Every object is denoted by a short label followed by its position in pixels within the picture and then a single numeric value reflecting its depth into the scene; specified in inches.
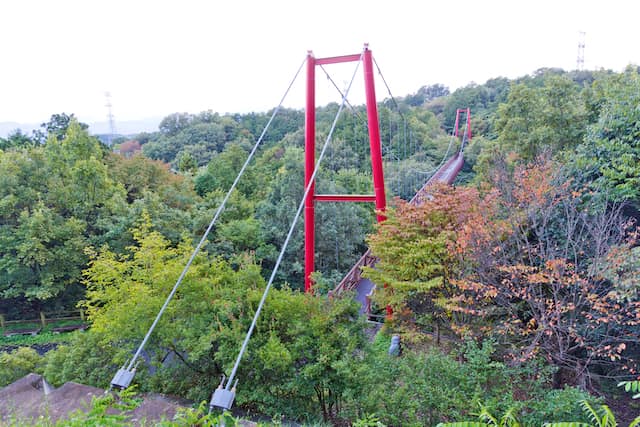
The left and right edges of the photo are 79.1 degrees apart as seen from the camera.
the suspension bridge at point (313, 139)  320.2
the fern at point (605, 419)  74.2
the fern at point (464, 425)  87.9
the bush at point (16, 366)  288.8
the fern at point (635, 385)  81.8
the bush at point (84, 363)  231.3
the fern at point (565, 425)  80.7
